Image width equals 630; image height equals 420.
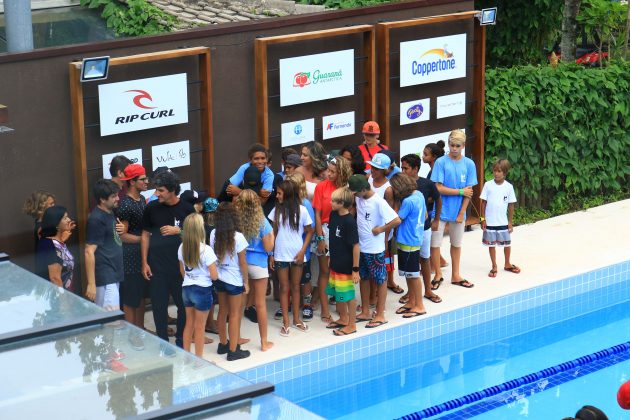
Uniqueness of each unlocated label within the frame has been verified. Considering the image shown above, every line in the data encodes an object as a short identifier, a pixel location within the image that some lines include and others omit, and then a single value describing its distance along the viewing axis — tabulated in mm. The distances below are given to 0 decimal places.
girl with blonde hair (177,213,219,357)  9234
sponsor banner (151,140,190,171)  11031
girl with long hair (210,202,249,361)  9477
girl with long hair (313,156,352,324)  10555
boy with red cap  11680
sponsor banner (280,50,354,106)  11867
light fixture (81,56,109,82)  10109
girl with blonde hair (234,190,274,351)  9750
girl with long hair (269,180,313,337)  10211
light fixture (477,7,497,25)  13344
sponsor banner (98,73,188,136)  10602
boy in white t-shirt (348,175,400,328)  10297
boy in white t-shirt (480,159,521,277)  11906
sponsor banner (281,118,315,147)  11938
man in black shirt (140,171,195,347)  9797
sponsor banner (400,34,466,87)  12906
